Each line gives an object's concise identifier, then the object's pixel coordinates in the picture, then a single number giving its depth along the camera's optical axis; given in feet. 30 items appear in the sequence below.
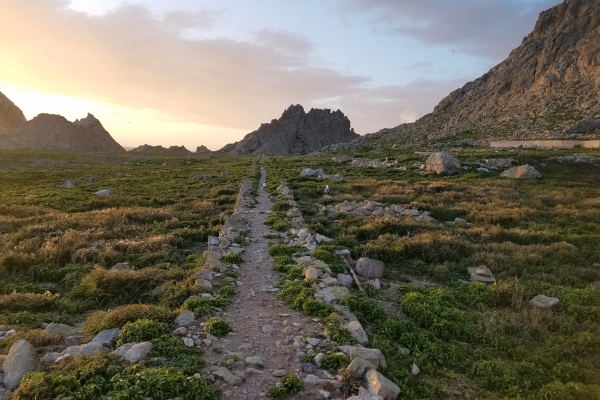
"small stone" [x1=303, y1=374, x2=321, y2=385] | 19.99
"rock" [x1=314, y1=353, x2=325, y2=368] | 21.71
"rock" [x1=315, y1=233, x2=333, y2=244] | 48.34
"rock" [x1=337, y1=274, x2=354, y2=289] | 35.08
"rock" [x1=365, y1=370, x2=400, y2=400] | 18.78
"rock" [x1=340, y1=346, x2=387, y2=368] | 21.38
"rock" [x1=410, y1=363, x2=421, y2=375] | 22.01
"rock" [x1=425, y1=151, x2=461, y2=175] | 122.31
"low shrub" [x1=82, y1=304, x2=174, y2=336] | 25.34
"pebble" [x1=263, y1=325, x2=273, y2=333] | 25.85
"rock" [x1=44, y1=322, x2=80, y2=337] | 25.03
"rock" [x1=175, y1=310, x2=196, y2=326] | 25.95
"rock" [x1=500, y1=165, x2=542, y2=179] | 109.02
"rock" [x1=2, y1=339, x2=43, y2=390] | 18.97
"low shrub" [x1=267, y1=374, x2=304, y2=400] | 18.86
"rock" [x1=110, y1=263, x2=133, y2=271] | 37.89
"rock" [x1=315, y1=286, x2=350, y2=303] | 29.73
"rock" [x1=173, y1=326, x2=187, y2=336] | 24.36
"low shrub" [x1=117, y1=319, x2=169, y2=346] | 22.89
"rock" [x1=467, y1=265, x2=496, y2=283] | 37.74
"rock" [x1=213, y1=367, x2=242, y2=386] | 19.63
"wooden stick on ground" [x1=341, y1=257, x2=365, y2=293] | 33.99
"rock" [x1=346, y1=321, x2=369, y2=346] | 24.00
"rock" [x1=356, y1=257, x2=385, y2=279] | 39.04
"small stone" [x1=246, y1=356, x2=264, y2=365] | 21.61
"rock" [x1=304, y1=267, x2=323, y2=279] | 34.22
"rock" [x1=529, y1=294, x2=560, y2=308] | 30.78
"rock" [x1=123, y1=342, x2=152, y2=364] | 20.74
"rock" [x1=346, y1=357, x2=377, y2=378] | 20.34
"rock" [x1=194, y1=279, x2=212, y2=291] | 31.46
